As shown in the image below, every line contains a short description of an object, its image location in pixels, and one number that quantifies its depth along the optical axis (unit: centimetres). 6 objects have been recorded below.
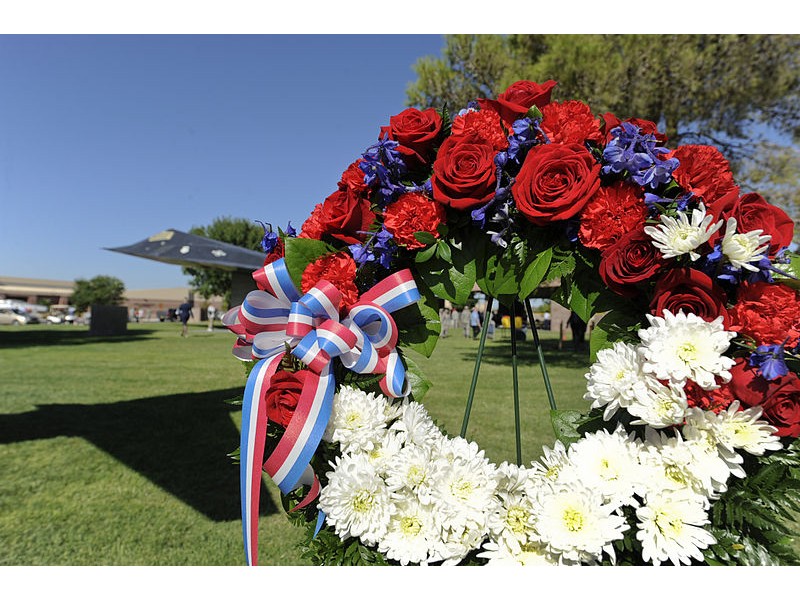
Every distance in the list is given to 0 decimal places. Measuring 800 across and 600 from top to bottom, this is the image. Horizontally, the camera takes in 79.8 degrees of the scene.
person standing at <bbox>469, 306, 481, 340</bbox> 2310
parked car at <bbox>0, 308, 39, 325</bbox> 3904
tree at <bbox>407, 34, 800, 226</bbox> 1123
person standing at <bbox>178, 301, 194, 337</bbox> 2422
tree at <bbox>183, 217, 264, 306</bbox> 3928
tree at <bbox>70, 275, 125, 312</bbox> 4359
